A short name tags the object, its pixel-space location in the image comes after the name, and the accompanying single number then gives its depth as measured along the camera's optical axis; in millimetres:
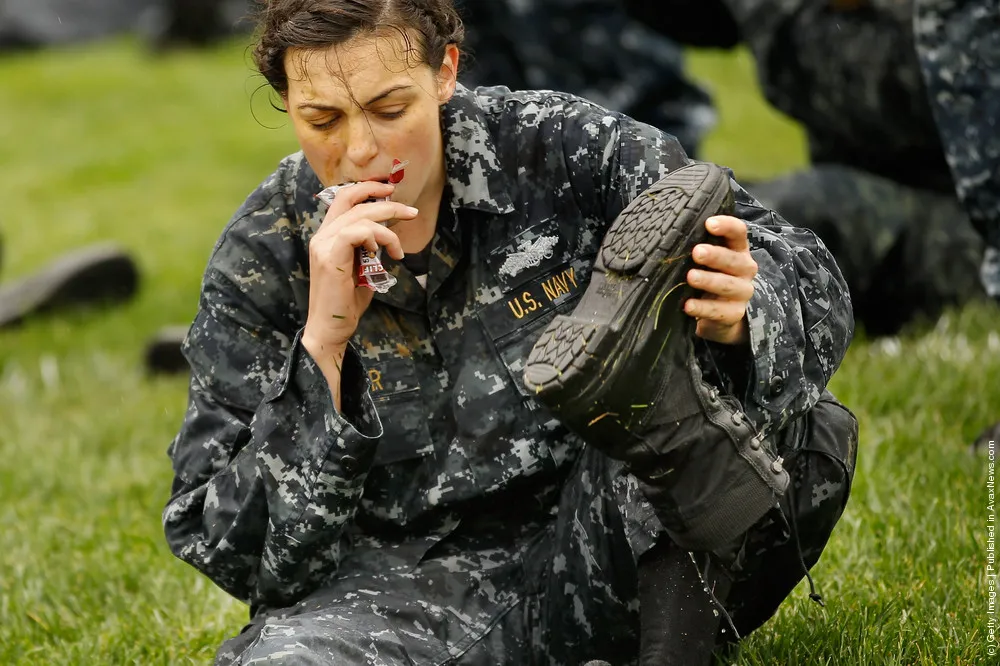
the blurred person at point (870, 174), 11414
